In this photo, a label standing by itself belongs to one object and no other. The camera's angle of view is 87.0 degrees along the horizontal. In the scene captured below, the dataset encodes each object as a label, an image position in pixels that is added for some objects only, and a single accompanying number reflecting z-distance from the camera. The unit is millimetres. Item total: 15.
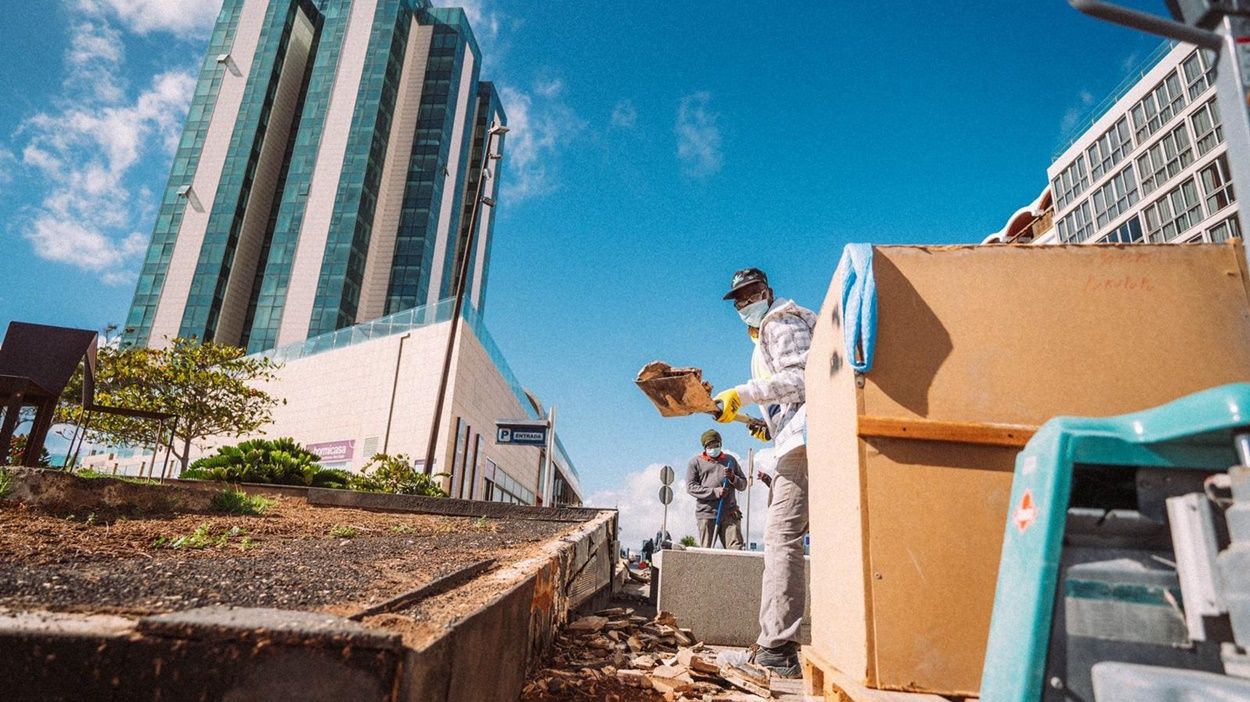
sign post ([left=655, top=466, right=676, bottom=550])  12530
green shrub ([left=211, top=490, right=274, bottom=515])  5348
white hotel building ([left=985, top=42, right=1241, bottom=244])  34781
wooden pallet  1750
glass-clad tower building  46750
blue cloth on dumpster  2148
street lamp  16406
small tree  20891
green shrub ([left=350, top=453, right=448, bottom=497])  13086
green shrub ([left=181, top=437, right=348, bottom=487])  10836
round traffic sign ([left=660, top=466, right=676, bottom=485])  12977
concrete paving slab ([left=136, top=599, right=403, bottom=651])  1123
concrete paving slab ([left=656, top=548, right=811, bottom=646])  4980
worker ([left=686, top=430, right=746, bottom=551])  9102
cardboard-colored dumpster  1890
